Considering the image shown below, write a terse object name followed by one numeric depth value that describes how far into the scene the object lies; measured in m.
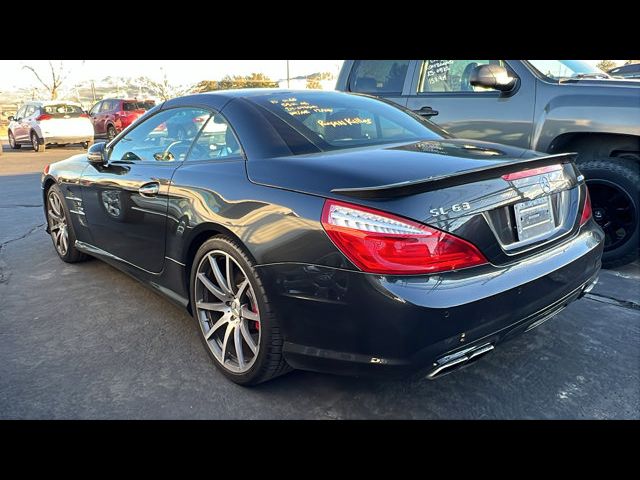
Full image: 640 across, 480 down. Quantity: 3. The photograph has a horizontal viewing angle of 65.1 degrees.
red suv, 18.47
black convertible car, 1.89
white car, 16.50
